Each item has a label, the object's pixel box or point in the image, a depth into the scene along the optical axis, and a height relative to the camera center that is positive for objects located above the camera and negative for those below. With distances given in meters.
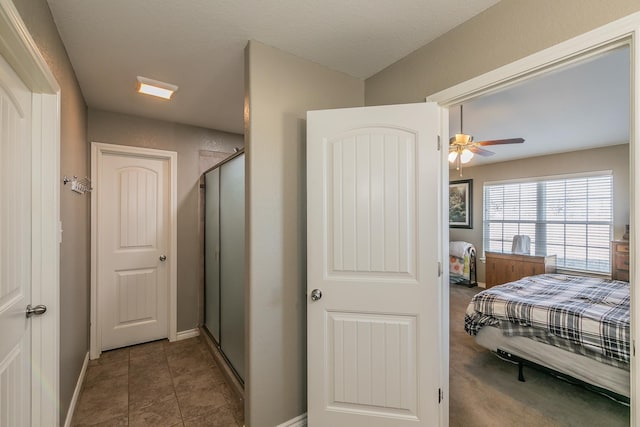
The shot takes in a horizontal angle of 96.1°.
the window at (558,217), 4.27 -0.06
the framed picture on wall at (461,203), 5.96 +0.21
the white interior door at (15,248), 1.08 -0.15
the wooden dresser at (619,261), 3.73 -0.62
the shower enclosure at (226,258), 2.24 -0.41
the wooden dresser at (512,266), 4.57 -0.88
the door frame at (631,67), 1.02 +0.64
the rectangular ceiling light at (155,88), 2.11 +0.96
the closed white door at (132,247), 2.83 -0.35
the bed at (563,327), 1.99 -0.91
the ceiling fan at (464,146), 3.02 +0.74
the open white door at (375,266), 1.57 -0.30
